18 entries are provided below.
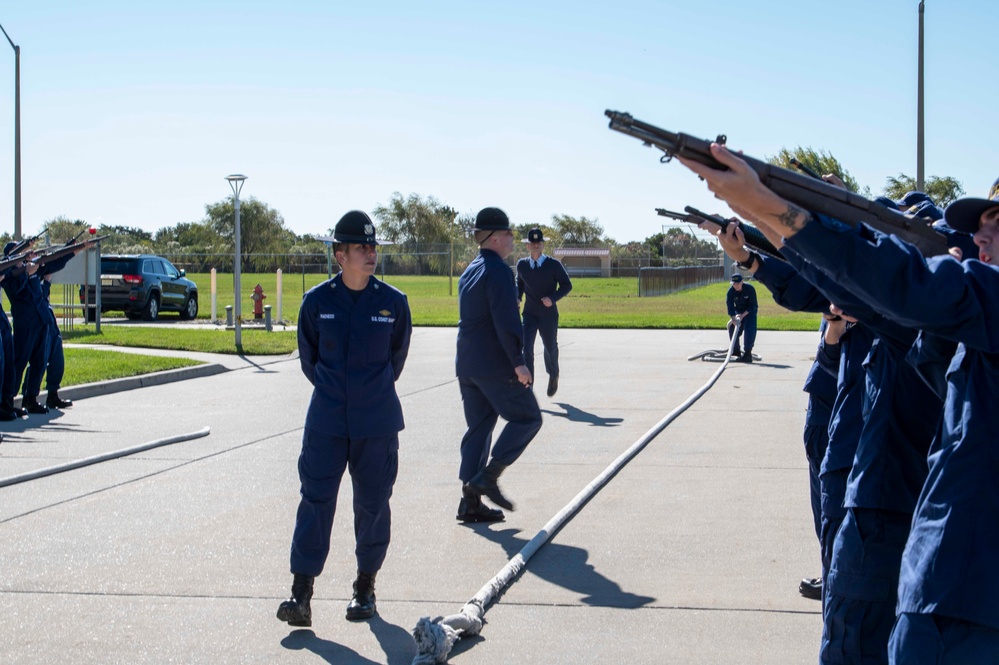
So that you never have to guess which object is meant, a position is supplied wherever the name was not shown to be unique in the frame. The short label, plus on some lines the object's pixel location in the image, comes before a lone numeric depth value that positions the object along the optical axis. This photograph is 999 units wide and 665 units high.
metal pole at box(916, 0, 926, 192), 20.12
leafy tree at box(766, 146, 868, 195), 58.72
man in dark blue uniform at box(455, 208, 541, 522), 7.40
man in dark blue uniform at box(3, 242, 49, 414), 12.73
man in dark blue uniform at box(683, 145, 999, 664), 2.62
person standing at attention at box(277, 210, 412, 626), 5.43
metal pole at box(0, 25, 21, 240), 22.56
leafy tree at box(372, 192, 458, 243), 83.62
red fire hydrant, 30.96
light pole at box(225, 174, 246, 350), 21.25
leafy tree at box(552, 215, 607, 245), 114.75
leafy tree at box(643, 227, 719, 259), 73.19
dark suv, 30.42
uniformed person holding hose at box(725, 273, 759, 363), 19.25
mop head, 4.65
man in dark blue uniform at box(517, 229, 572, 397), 13.82
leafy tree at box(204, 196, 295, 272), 80.81
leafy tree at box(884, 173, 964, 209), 48.66
